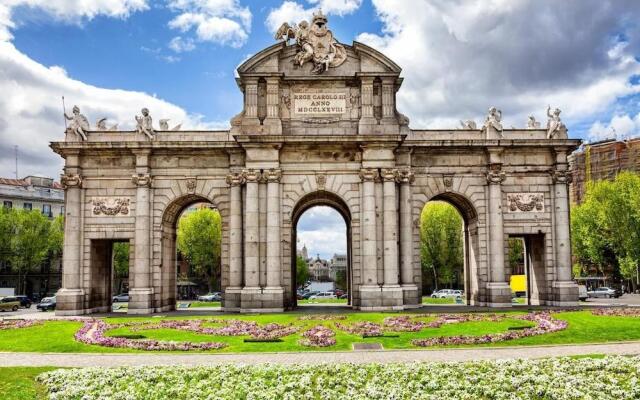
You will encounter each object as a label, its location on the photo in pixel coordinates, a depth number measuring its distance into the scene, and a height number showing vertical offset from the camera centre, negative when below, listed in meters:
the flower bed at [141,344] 24.86 -4.32
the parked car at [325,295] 71.12 -6.57
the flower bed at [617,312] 32.78 -4.16
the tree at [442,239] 77.94 +0.55
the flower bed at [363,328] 27.62 -4.26
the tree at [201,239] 83.00 +0.98
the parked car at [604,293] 68.02 -6.18
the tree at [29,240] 76.56 +0.97
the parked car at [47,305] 54.22 -5.55
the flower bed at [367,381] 16.06 -4.13
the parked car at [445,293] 67.70 -6.13
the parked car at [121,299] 64.38 -6.01
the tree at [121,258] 81.44 -1.67
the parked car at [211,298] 65.25 -6.01
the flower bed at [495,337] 25.11 -4.24
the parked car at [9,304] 54.41 -5.41
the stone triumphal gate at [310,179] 39.31 +4.61
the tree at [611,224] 65.94 +2.13
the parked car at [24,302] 63.72 -6.09
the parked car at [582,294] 56.03 -5.10
